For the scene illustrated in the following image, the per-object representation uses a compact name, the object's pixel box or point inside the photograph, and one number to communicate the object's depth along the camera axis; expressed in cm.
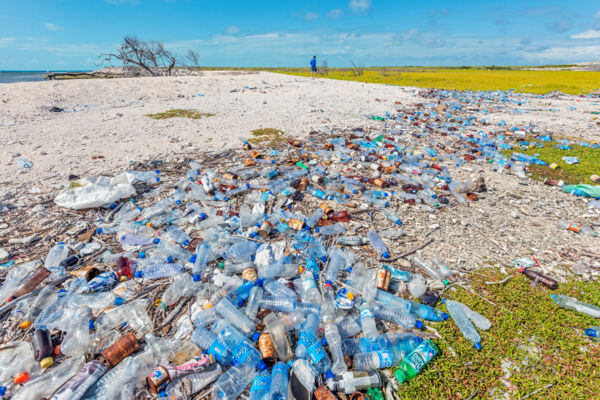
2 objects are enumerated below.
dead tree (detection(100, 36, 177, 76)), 2073
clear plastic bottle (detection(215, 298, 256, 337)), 212
